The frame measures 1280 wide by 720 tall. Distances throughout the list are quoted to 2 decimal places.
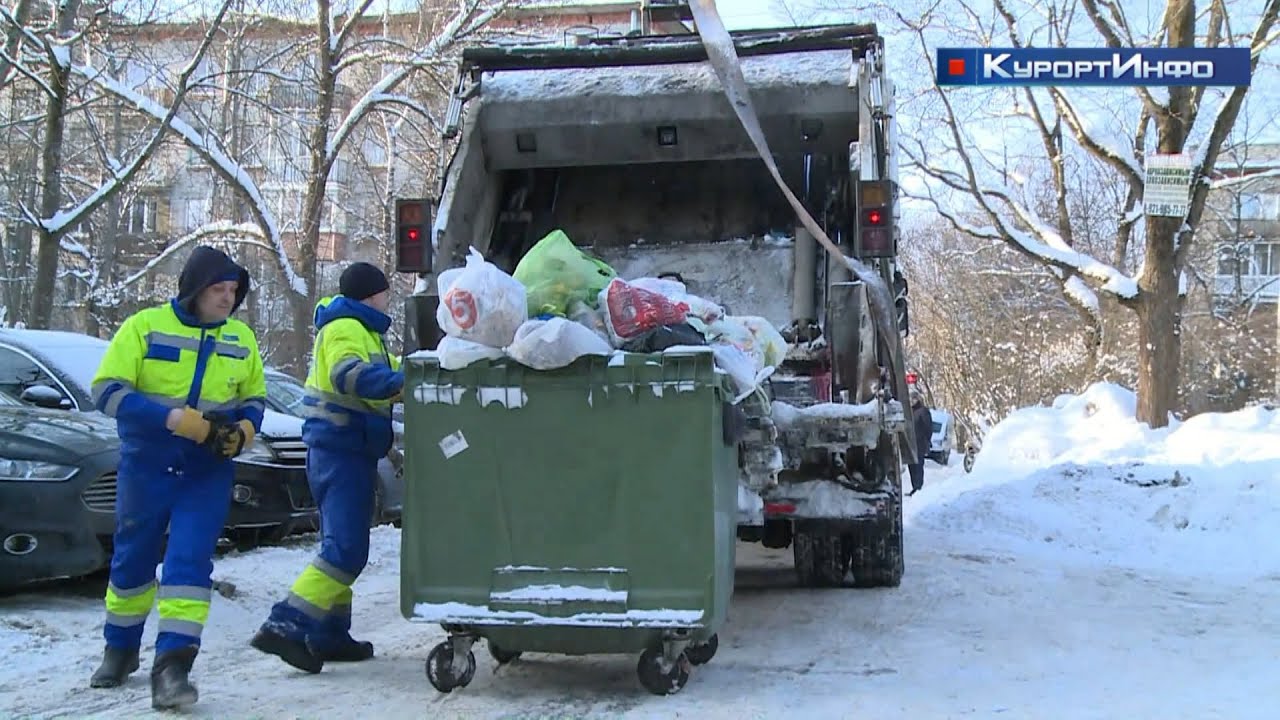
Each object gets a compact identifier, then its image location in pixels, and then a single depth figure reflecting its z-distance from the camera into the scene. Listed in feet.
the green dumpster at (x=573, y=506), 13.33
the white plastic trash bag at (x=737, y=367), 14.60
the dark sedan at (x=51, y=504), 18.84
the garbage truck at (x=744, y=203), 18.74
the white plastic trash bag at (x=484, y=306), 13.61
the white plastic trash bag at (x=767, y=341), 16.21
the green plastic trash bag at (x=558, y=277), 15.29
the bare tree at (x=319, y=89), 53.01
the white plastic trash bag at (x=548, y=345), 13.44
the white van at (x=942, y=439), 77.30
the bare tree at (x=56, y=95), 42.70
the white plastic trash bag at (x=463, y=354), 13.70
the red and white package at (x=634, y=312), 14.46
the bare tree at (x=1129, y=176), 49.44
